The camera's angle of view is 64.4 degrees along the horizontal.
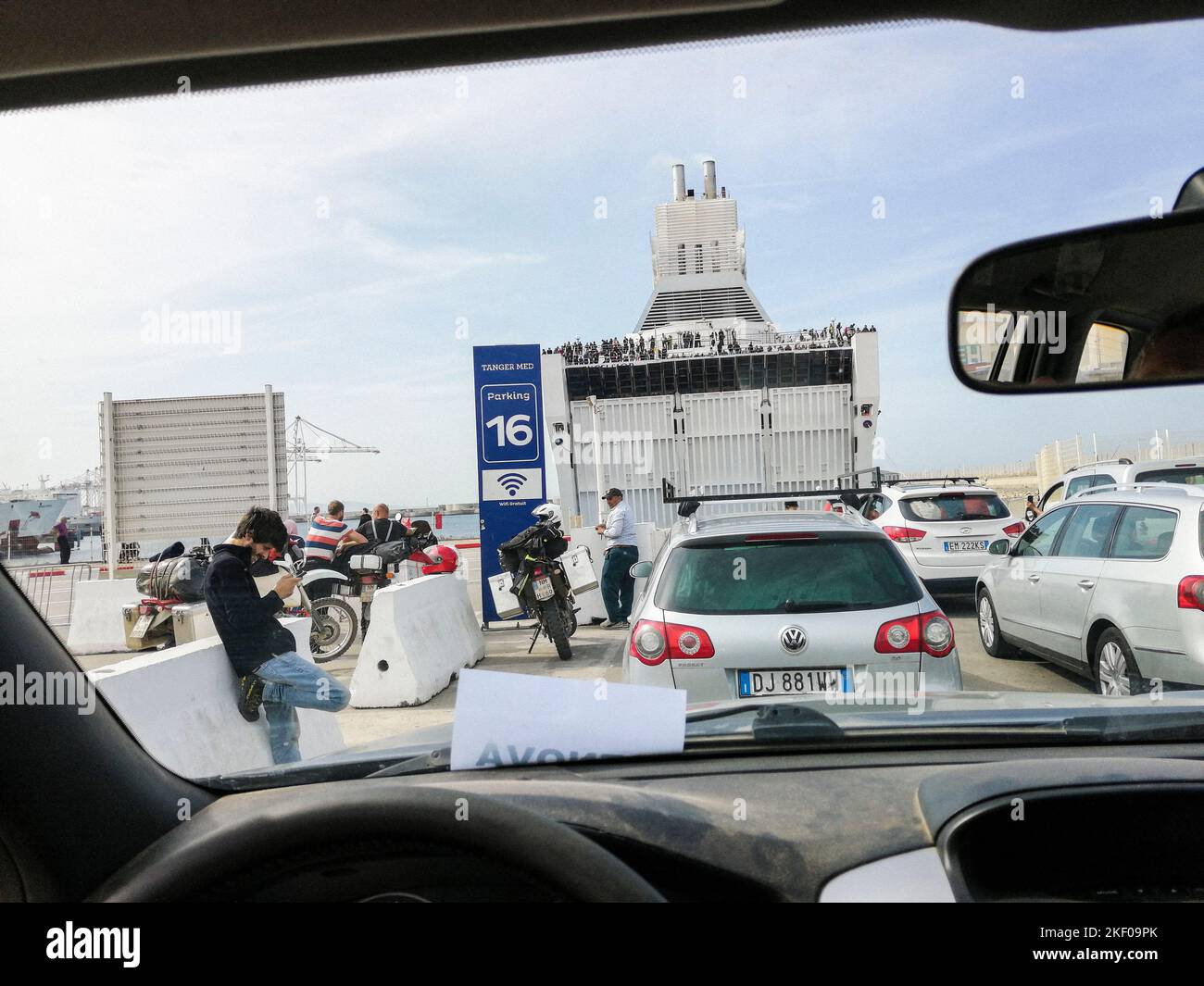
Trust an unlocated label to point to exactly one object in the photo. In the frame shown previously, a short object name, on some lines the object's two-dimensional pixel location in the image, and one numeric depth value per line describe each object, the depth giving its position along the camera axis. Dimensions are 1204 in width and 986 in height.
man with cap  11.47
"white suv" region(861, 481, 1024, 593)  10.59
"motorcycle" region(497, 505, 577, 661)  9.09
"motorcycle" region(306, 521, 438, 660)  9.66
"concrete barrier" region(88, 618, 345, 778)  3.27
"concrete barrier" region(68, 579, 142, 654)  6.33
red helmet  10.91
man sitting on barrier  4.03
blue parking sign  13.27
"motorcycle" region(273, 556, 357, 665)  8.94
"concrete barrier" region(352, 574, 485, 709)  6.75
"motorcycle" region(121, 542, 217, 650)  5.22
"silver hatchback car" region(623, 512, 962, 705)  4.19
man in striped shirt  9.68
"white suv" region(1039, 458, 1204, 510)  7.96
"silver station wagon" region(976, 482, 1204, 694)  4.19
